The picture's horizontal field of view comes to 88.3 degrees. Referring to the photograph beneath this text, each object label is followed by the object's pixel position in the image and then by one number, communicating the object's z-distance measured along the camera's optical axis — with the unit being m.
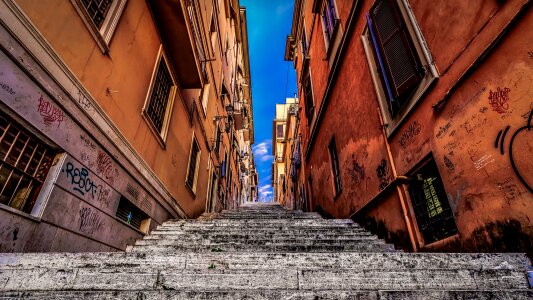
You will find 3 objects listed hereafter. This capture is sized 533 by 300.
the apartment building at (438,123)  2.93
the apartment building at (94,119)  3.04
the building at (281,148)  22.44
